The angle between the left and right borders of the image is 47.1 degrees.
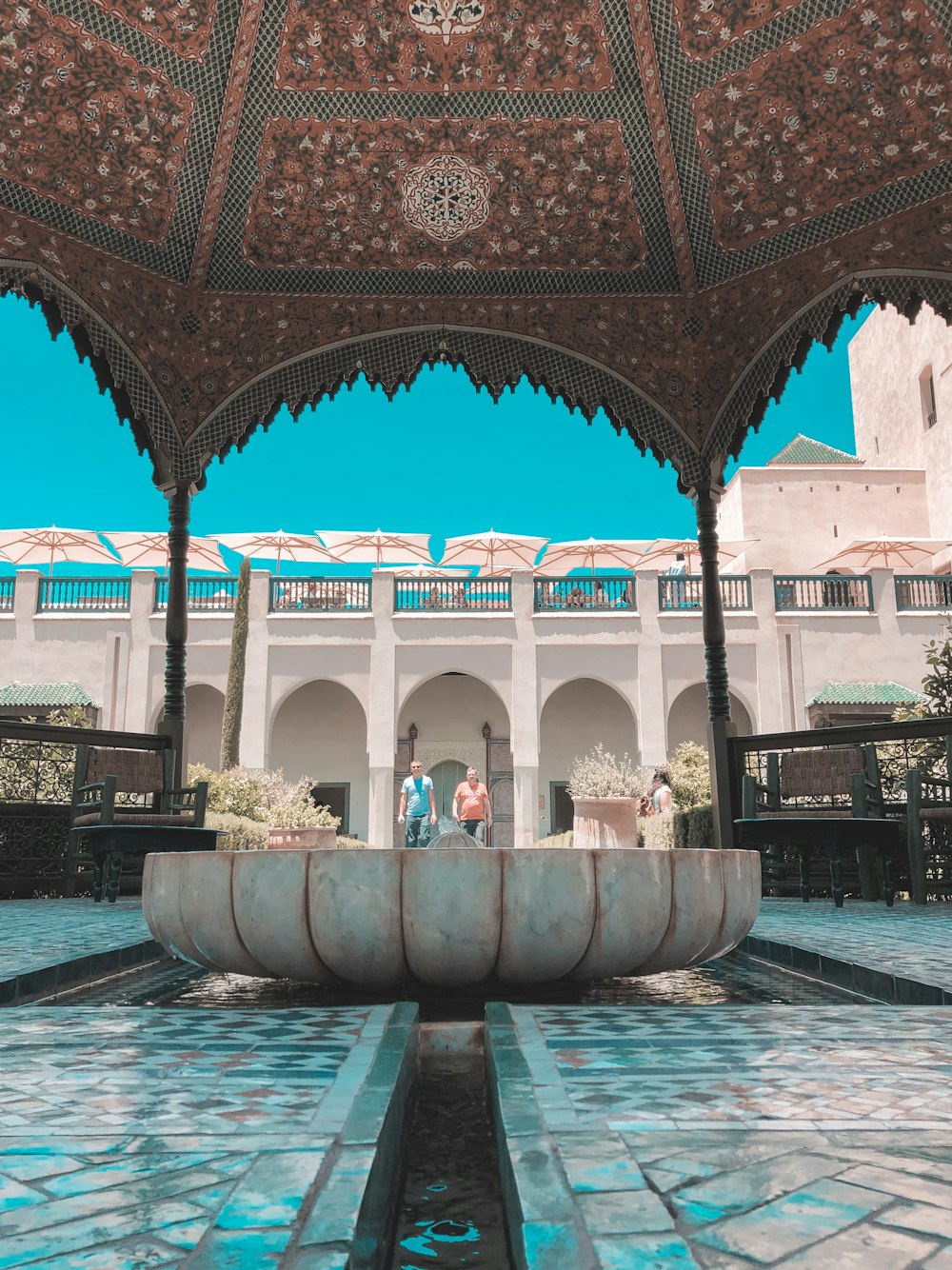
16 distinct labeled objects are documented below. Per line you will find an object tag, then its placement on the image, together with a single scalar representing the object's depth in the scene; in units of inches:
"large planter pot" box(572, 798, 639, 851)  584.1
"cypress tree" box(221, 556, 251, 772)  832.3
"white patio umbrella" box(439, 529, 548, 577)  943.7
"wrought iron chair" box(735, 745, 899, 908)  229.1
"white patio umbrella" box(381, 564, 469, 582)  885.4
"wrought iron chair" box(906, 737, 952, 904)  223.0
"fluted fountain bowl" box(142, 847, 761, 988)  98.7
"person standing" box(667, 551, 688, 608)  876.0
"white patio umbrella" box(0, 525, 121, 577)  914.7
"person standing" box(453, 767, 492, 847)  403.5
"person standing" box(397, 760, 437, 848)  420.5
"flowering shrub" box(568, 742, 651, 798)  802.8
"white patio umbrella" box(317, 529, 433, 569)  960.9
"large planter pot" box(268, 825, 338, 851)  635.5
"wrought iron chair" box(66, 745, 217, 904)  236.2
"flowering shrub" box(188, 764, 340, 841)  621.9
